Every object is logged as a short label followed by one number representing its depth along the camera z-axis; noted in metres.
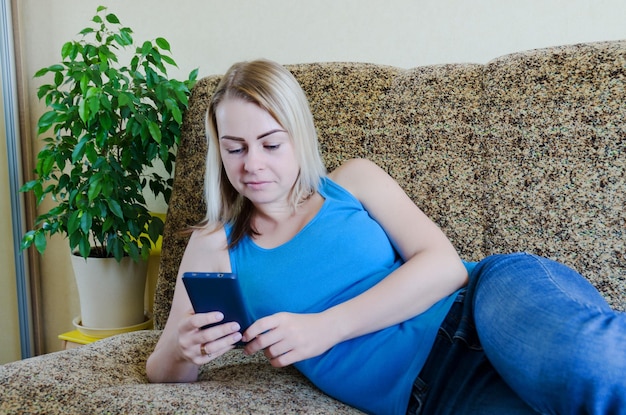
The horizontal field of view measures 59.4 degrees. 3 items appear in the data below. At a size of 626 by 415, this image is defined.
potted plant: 1.58
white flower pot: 1.73
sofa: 0.88
